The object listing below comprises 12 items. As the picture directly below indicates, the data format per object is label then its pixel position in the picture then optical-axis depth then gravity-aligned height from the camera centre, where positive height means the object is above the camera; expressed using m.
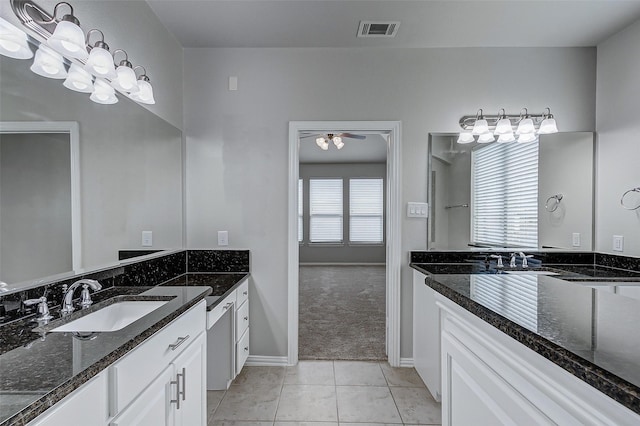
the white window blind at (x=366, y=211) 8.16 -0.11
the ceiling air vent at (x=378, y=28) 2.42 +1.33
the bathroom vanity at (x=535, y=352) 0.54 -0.29
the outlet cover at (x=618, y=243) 2.50 -0.27
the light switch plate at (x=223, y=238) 2.83 -0.27
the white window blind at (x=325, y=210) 8.20 -0.09
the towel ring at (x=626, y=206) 2.39 +0.04
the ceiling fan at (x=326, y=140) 4.75 +0.97
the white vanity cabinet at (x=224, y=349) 2.36 -1.02
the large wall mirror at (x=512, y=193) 2.75 +0.11
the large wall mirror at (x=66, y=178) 1.28 +0.14
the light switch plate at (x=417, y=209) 2.80 -0.02
